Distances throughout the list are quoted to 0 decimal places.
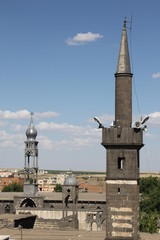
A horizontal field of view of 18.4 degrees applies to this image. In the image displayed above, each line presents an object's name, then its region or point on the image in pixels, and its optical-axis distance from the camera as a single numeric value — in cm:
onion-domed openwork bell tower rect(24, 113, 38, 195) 8781
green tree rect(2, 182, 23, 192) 14188
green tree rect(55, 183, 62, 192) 16312
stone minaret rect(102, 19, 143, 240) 3597
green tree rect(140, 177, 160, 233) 6975
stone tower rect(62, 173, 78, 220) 7906
